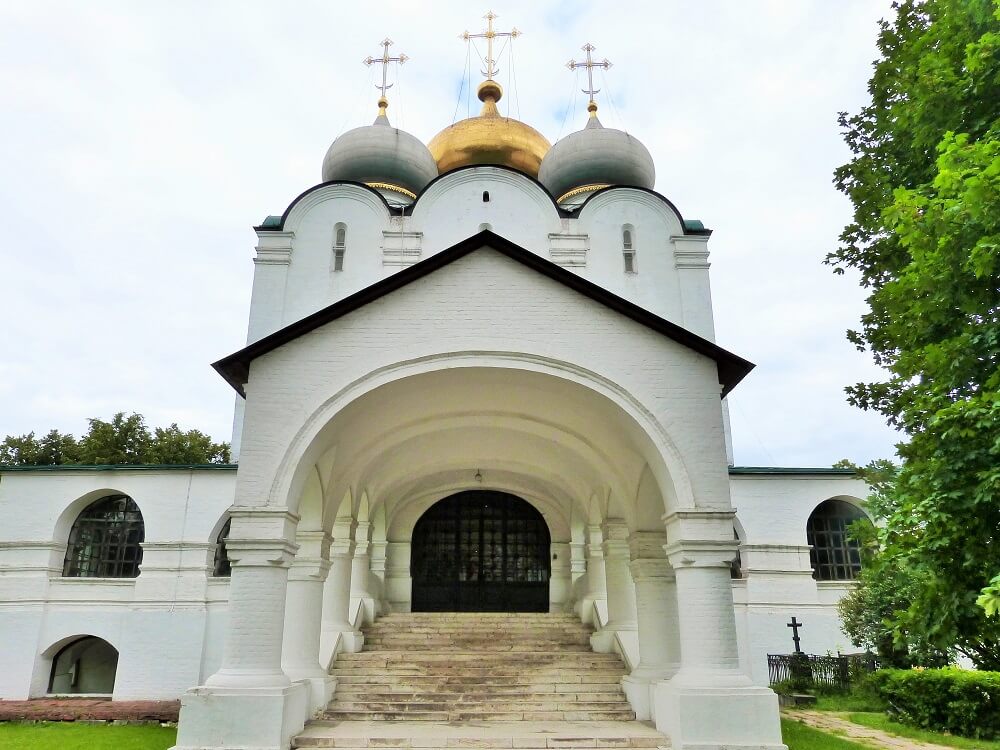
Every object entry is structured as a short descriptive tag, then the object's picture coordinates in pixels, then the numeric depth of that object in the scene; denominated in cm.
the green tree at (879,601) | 786
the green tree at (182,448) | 2823
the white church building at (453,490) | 835
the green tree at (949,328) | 555
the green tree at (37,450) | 2772
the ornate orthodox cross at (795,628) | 1447
